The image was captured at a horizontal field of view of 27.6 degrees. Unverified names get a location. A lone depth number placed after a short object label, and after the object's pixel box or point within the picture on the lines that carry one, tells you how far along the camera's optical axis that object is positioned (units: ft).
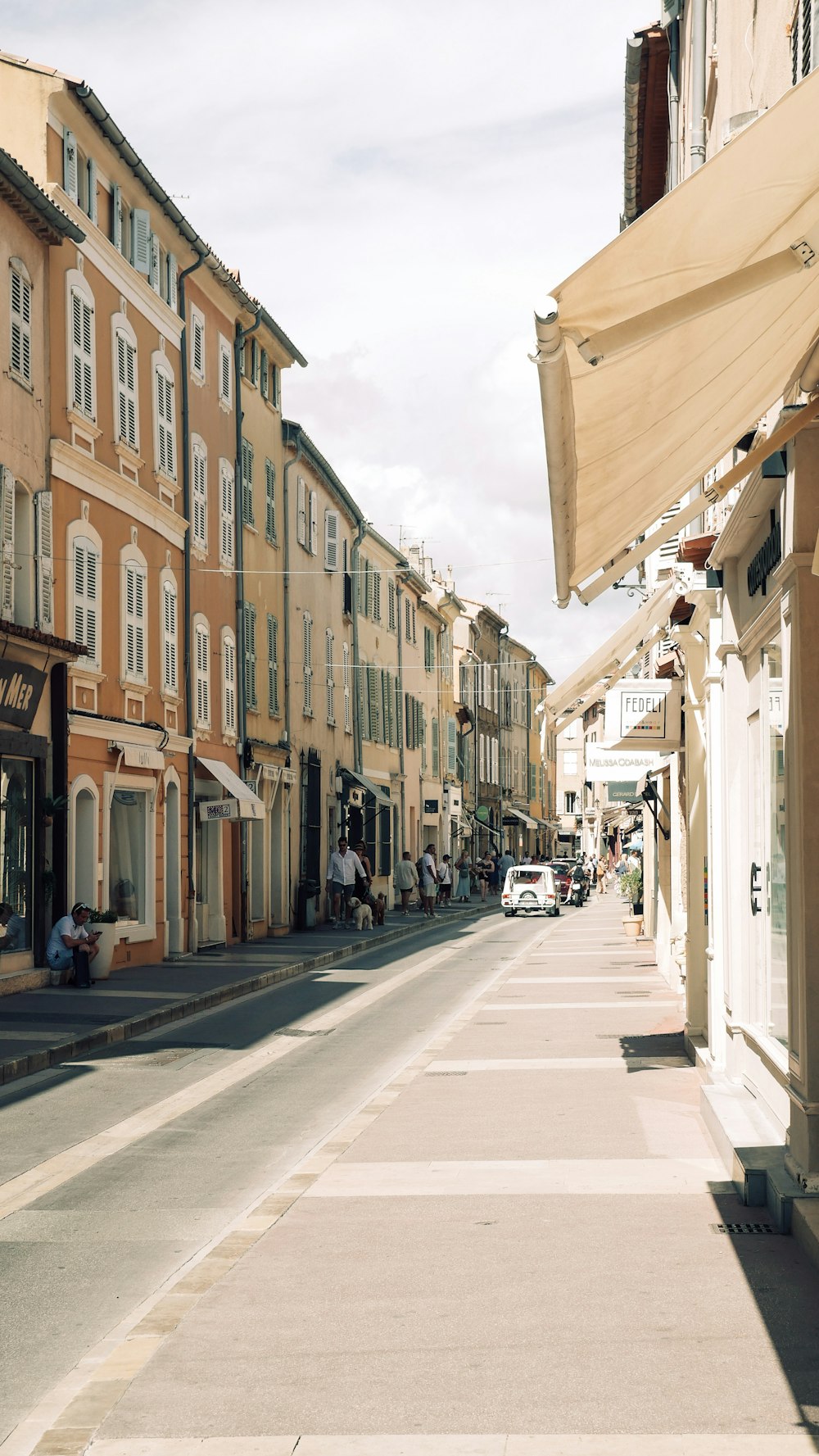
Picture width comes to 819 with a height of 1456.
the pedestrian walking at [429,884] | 137.69
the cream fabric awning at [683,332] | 13.97
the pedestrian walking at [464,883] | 177.47
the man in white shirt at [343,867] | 115.24
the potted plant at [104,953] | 70.08
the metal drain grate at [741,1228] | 24.22
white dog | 115.65
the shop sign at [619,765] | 76.38
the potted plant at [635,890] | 113.50
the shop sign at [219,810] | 90.38
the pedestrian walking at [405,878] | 140.97
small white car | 149.69
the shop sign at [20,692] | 63.41
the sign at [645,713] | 51.03
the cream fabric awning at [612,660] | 41.75
